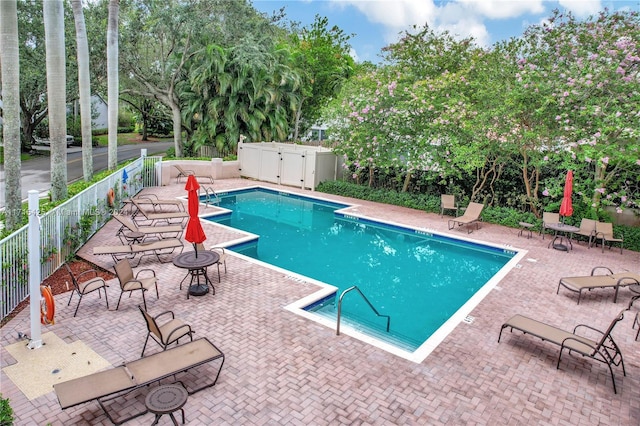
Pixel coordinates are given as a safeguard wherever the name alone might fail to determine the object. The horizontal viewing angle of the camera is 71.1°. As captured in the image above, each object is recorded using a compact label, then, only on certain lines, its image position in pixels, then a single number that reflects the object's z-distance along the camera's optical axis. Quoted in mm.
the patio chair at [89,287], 7940
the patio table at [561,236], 13633
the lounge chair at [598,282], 9586
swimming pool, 9430
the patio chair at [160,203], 15322
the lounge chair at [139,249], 10352
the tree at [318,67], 33219
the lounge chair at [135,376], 5119
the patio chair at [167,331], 6289
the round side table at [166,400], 4852
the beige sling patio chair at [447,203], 17422
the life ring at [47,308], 7223
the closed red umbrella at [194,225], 8836
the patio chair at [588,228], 13961
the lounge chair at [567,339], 6598
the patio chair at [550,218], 14664
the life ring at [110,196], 14266
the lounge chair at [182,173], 21828
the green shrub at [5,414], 4028
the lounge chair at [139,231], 11578
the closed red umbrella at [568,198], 13109
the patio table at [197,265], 8906
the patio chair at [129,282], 8203
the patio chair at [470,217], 15578
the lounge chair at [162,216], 13773
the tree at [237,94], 25094
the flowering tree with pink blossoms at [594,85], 12742
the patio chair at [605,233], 13528
